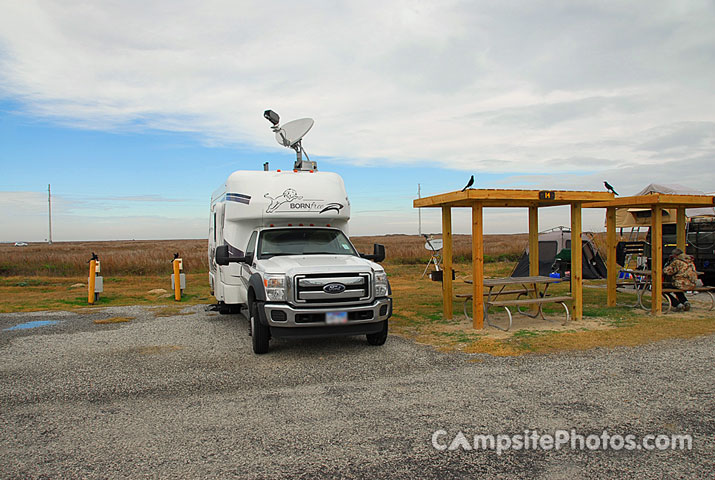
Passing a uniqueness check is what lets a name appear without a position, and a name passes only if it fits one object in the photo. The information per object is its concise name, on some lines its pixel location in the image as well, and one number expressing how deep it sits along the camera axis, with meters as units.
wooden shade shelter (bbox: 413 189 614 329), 9.14
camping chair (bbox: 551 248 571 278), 16.78
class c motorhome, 7.40
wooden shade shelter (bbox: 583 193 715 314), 10.26
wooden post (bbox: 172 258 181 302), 15.01
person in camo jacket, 10.55
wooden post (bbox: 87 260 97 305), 14.54
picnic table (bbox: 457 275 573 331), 9.29
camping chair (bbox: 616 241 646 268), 13.93
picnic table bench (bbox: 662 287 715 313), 10.42
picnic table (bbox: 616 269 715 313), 10.50
